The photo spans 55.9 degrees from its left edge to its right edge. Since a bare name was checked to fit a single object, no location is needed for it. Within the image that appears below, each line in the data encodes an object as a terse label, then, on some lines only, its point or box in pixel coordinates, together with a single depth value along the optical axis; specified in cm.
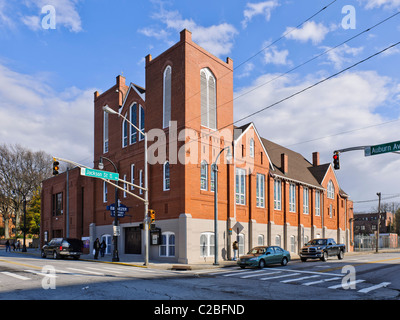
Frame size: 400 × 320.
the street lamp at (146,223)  2403
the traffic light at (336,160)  2128
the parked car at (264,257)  2233
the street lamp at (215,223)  2531
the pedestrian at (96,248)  3152
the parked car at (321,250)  2752
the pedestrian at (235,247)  2877
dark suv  3192
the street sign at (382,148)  1777
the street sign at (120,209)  3040
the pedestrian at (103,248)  3362
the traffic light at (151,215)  2399
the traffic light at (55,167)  2104
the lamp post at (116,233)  2818
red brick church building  2870
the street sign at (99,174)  2109
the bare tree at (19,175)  5988
